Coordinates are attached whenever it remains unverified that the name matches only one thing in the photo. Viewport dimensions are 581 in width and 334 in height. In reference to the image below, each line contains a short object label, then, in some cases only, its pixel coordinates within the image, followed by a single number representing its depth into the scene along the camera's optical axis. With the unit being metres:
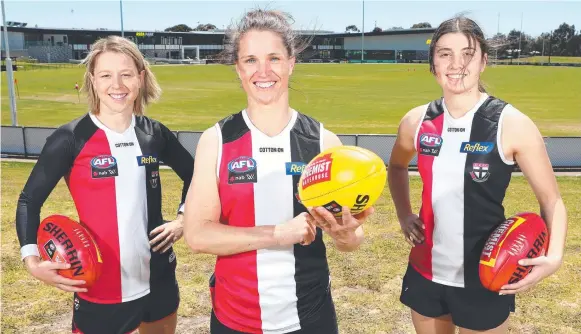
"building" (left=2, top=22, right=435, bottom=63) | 95.38
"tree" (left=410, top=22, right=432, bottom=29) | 150.62
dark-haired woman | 3.02
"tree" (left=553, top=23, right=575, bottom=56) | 122.50
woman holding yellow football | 2.61
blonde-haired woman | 3.16
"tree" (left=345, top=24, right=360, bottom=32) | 171.44
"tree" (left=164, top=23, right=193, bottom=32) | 151.25
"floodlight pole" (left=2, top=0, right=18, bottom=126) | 17.82
